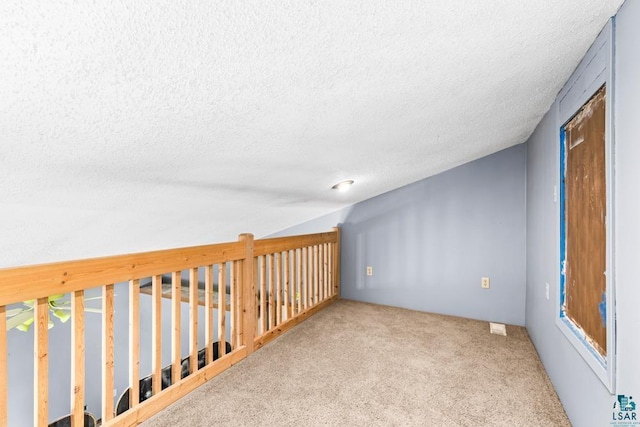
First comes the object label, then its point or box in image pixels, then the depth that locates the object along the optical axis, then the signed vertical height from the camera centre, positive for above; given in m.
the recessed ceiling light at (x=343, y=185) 2.85 +0.25
